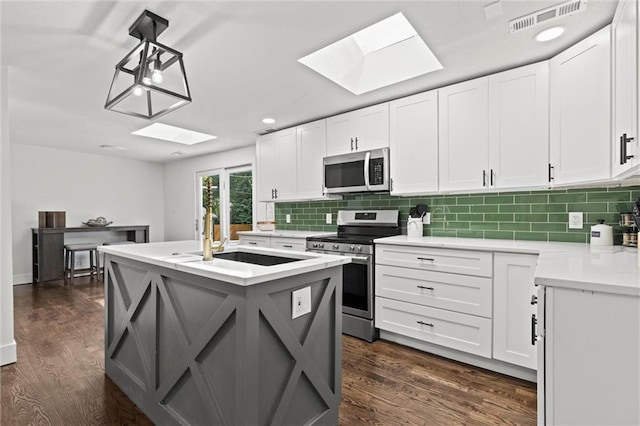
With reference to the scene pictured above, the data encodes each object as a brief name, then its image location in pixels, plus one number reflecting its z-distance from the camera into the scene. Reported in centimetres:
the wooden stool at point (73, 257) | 526
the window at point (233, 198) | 546
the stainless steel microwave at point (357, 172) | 318
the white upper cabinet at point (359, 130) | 323
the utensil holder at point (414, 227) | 322
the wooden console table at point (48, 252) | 515
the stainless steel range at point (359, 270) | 298
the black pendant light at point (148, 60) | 183
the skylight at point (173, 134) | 469
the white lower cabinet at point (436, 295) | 241
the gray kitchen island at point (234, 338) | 133
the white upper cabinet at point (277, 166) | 410
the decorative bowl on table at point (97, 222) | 587
